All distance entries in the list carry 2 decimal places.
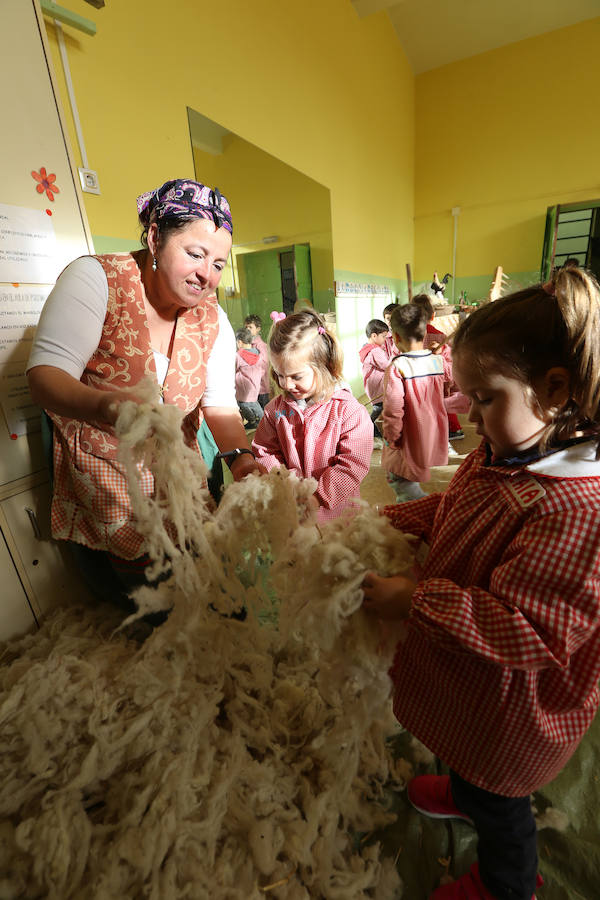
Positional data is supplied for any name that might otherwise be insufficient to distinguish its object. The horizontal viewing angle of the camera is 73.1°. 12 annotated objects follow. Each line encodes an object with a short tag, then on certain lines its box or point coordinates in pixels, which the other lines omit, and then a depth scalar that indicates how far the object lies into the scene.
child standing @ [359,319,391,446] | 3.69
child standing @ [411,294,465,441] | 3.36
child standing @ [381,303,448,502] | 2.13
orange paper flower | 1.17
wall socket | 1.42
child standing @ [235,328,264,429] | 2.72
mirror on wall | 2.12
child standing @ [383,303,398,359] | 3.79
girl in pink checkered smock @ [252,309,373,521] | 1.36
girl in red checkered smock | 0.59
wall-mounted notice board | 1.08
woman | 0.94
